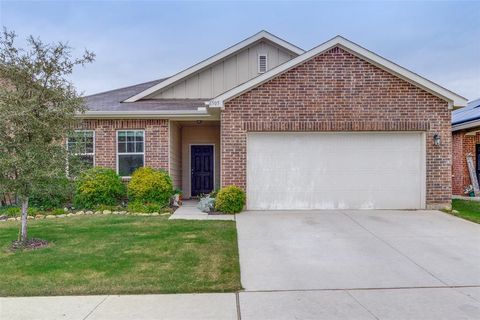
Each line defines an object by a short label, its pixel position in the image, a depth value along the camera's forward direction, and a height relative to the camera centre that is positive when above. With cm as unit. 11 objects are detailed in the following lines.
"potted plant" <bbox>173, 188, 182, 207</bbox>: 1241 -124
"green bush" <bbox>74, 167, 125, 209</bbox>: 1143 -92
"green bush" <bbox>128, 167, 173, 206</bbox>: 1165 -85
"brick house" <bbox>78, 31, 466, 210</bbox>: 1104 +77
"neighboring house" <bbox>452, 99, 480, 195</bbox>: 1555 +36
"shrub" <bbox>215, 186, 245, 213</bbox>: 1055 -112
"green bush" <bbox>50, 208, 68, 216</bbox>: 1083 -147
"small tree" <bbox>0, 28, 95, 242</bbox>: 664 +86
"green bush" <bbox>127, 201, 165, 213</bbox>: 1101 -139
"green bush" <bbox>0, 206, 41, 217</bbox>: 1074 -146
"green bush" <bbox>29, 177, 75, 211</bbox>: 701 -51
